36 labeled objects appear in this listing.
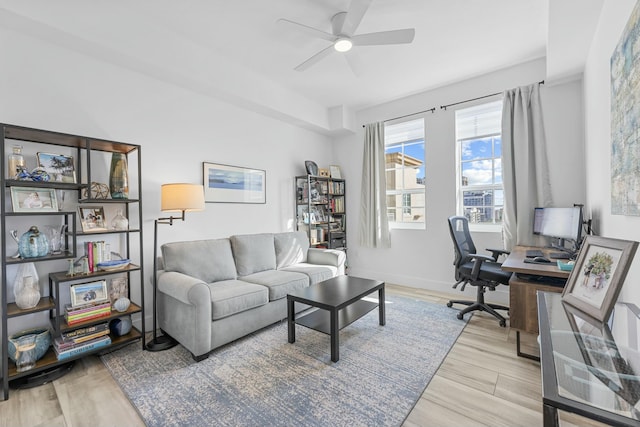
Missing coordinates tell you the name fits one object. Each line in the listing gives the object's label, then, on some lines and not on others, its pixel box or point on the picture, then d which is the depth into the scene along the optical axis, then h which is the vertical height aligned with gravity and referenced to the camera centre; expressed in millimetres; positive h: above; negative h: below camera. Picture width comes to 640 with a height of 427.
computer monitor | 2549 -159
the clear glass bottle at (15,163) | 1899 +368
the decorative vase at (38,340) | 1890 -870
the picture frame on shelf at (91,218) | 2256 -20
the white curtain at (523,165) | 3146 +503
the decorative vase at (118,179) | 2381 +310
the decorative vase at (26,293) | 1907 -527
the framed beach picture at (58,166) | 2098 +385
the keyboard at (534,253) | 2507 -419
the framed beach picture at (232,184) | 3308 +374
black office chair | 2742 -607
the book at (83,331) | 2064 -884
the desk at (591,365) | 647 -468
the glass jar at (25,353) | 1859 -919
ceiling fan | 2165 +1483
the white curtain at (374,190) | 4402 +327
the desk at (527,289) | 2035 -601
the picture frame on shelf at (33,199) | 1894 +121
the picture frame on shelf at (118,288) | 2436 -646
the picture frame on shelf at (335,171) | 4781 +695
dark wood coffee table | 2126 -741
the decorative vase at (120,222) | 2375 -64
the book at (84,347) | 1995 -987
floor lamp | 2468 +108
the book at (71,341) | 2018 -927
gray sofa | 2207 -690
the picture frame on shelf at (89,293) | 2127 -604
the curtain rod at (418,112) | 3934 +1424
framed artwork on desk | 1044 -288
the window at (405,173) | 4234 +590
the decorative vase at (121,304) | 2281 -733
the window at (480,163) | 3609 +611
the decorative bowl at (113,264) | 2236 -402
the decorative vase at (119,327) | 2359 -945
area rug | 1597 -1149
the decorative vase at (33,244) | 1904 -192
